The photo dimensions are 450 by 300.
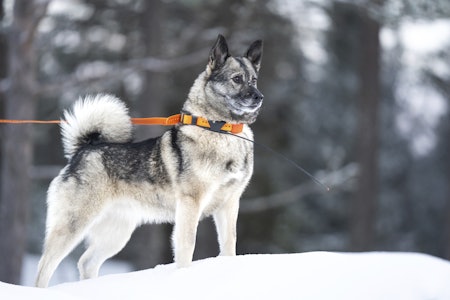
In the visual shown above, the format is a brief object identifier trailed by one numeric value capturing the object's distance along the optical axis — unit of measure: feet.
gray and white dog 32.19
